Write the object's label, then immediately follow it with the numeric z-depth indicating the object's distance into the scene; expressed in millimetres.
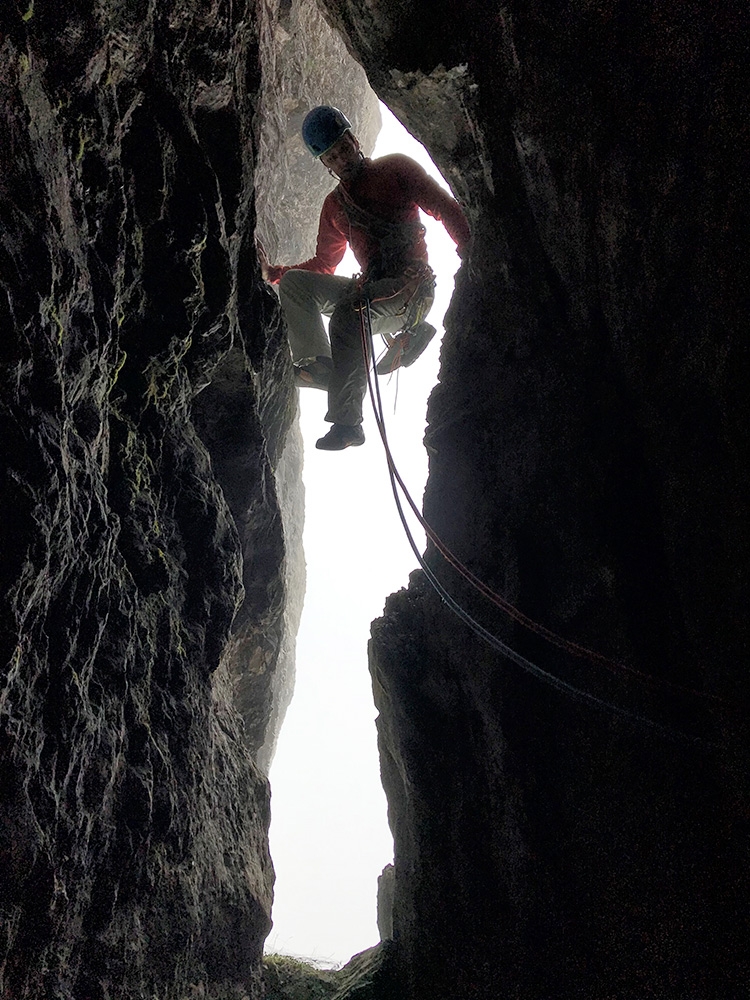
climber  5398
